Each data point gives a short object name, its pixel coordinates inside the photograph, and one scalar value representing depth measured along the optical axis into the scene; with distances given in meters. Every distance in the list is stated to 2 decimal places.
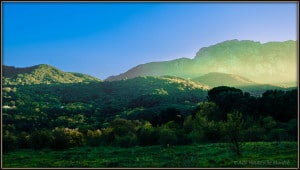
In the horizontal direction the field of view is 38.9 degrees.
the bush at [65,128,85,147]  76.57
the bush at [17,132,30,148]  79.62
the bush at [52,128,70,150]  75.12
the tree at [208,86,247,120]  90.44
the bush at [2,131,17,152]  74.69
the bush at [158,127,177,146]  70.06
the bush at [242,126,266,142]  70.44
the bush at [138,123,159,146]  74.62
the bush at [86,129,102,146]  80.25
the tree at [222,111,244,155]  49.51
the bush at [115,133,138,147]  74.12
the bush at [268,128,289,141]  68.38
